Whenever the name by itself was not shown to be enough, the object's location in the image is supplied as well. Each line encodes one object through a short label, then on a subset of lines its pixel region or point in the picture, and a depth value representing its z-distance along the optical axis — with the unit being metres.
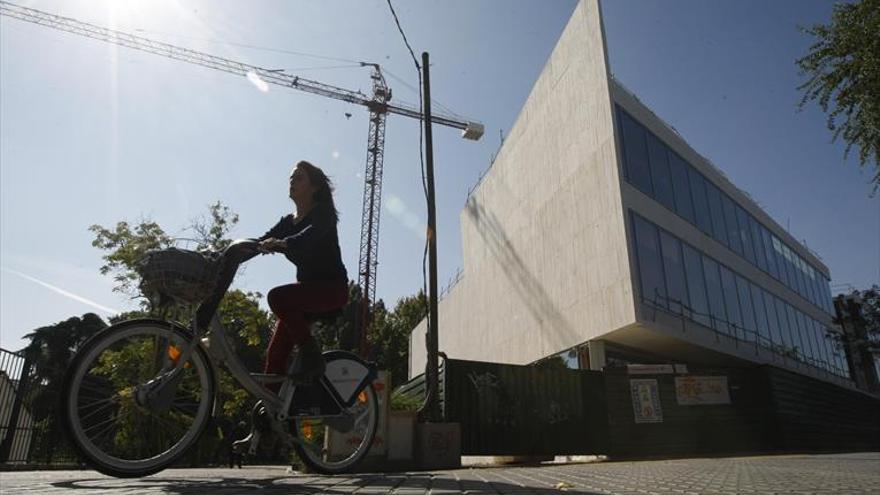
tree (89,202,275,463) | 14.81
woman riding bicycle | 3.25
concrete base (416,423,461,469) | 8.31
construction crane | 58.39
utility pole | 8.74
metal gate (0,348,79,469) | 9.85
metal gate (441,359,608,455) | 12.93
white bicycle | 2.65
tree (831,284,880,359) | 31.92
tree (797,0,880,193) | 7.49
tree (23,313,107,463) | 10.06
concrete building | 17.06
